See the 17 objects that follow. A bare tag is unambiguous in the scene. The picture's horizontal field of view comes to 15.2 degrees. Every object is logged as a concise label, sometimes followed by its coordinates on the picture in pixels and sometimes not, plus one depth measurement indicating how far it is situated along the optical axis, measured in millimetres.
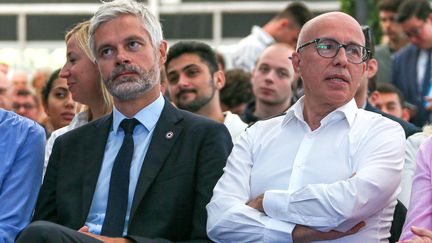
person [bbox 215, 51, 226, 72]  15077
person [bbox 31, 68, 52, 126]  17409
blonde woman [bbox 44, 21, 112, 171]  10379
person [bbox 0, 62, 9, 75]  10285
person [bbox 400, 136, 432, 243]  8079
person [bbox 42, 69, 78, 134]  12625
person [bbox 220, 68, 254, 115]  14903
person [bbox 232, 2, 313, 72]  16614
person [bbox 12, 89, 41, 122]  16691
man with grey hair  8531
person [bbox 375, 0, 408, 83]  16582
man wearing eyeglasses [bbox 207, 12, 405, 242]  7861
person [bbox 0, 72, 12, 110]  10099
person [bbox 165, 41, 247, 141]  12603
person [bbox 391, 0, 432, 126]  15143
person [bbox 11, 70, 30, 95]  18111
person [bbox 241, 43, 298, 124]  13333
